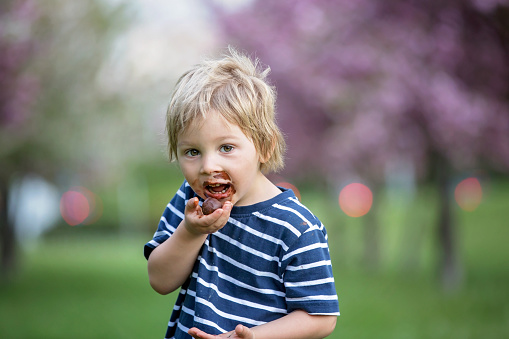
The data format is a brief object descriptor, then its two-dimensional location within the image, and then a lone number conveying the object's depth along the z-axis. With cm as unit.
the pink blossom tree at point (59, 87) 830
